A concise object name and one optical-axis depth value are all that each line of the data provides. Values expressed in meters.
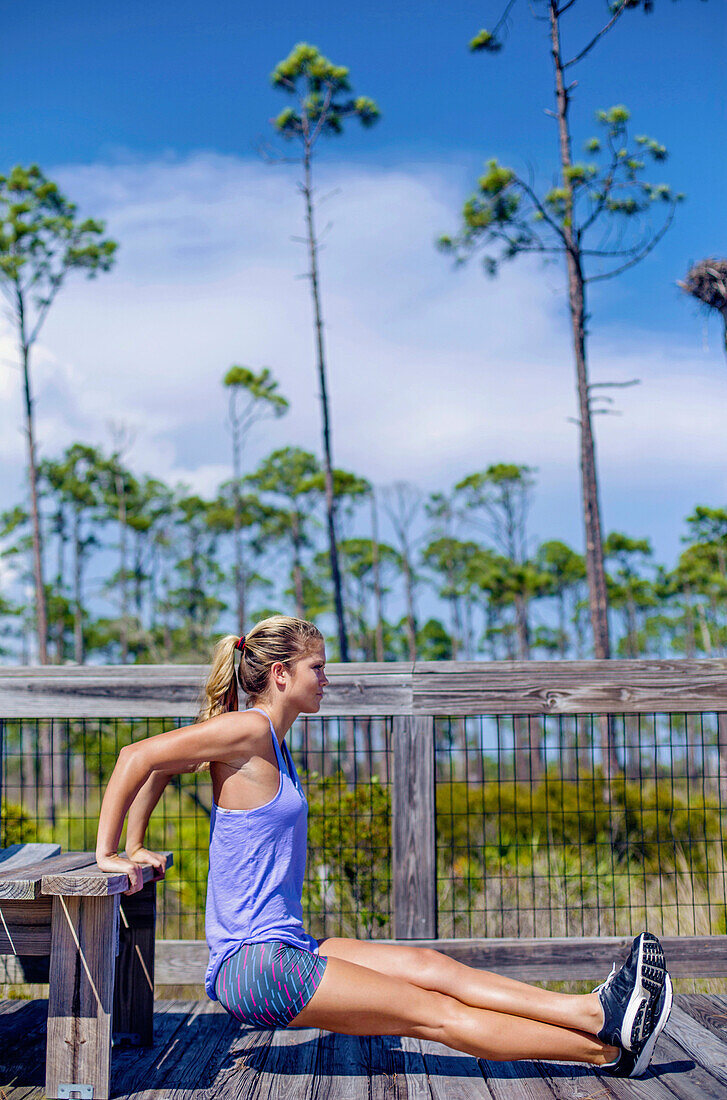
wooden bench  2.19
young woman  2.17
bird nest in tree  11.48
